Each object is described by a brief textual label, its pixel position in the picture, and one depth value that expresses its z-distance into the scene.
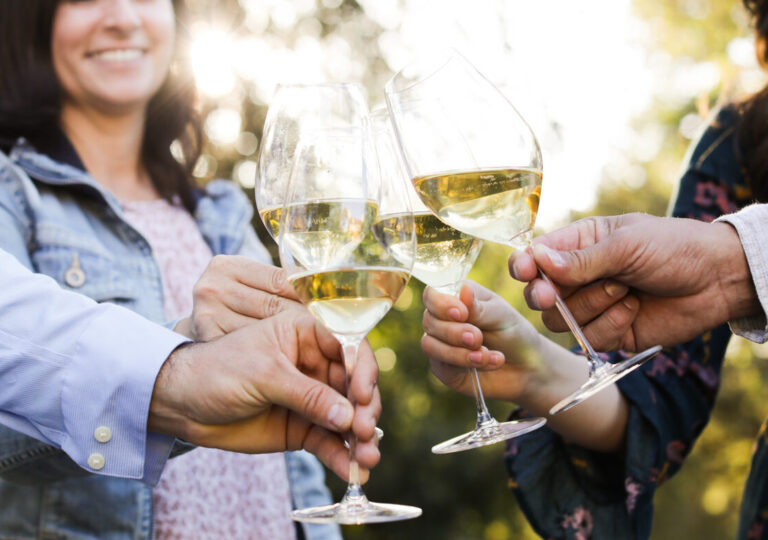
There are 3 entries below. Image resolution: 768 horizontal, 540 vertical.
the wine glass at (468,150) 0.69
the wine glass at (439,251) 0.71
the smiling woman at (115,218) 0.86
